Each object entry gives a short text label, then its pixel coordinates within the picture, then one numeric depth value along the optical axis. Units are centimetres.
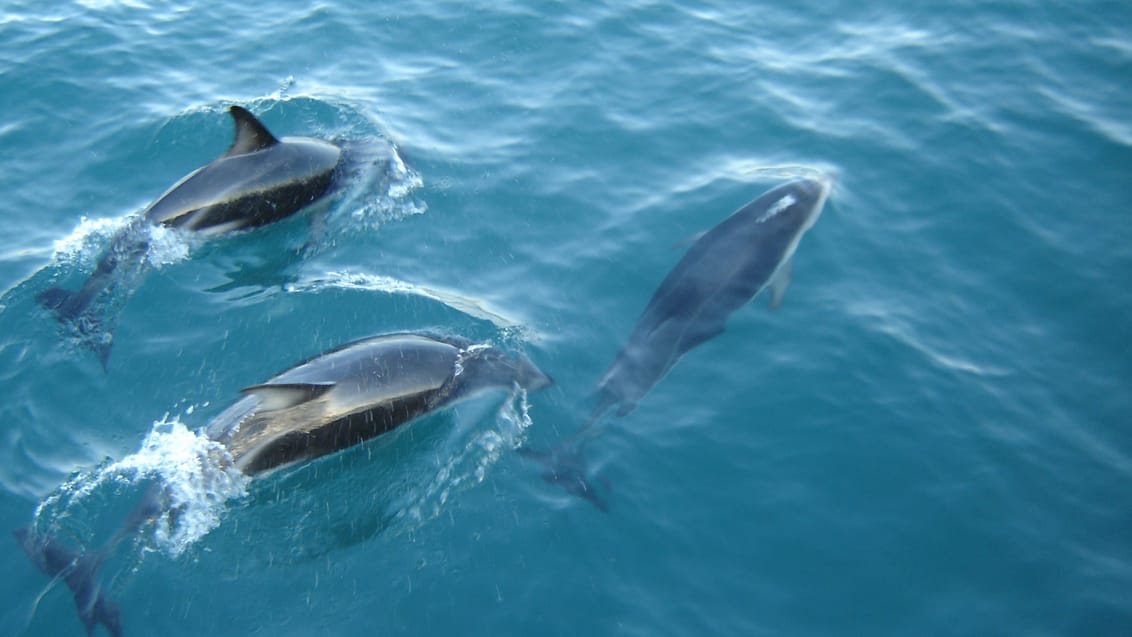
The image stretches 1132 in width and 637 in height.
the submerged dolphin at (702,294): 779
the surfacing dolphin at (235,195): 921
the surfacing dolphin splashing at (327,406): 645
